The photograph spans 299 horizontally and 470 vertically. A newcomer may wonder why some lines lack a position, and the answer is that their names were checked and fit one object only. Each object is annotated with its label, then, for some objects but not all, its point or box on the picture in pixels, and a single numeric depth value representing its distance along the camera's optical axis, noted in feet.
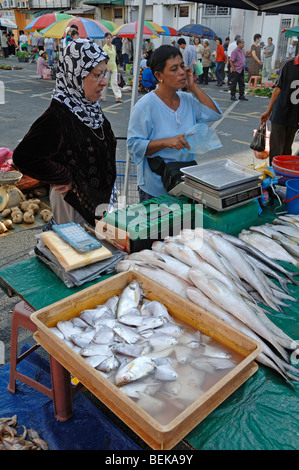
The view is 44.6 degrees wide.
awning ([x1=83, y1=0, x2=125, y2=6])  97.35
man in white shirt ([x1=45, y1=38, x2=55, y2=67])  66.49
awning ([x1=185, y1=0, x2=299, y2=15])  16.71
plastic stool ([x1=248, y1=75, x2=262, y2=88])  60.51
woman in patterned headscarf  9.62
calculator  7.57
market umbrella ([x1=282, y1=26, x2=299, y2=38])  37.69
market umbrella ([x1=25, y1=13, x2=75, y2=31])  48.51
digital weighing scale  8.97
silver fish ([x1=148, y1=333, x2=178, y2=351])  5.51
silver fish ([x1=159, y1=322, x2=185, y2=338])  5.79
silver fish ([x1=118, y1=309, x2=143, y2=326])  5.97
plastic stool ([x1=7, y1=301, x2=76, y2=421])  6.64
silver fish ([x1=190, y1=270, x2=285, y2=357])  5.92
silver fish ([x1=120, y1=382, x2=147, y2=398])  4.68
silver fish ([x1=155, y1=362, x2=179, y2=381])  4.93
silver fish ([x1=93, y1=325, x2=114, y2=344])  5.57
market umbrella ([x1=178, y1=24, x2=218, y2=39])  69.36
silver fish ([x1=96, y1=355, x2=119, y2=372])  5.03
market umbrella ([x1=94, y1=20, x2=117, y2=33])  53.95
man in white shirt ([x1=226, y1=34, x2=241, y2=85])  53.33
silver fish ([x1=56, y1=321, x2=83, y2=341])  5.66
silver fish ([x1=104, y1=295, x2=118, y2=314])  6.44
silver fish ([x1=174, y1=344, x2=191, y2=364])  5.29
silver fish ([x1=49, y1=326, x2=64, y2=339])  5.59
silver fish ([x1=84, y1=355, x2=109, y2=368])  5.07
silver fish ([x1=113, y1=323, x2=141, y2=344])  5.62
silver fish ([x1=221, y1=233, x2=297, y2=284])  8.19
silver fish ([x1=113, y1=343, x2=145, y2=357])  5.33
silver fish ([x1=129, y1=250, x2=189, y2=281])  7.09
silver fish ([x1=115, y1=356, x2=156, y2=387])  4.79
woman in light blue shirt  10.43
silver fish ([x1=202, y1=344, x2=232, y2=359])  5.35
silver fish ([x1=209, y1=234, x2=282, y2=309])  7.25
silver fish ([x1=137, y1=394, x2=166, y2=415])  4.52
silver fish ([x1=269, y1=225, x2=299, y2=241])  9.27
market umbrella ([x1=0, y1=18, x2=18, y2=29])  91.13
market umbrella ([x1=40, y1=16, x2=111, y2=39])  39.99
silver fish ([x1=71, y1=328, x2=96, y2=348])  5.49
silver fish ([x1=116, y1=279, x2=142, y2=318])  6.27
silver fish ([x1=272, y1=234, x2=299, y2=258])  8.86
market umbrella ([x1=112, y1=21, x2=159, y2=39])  46.21
